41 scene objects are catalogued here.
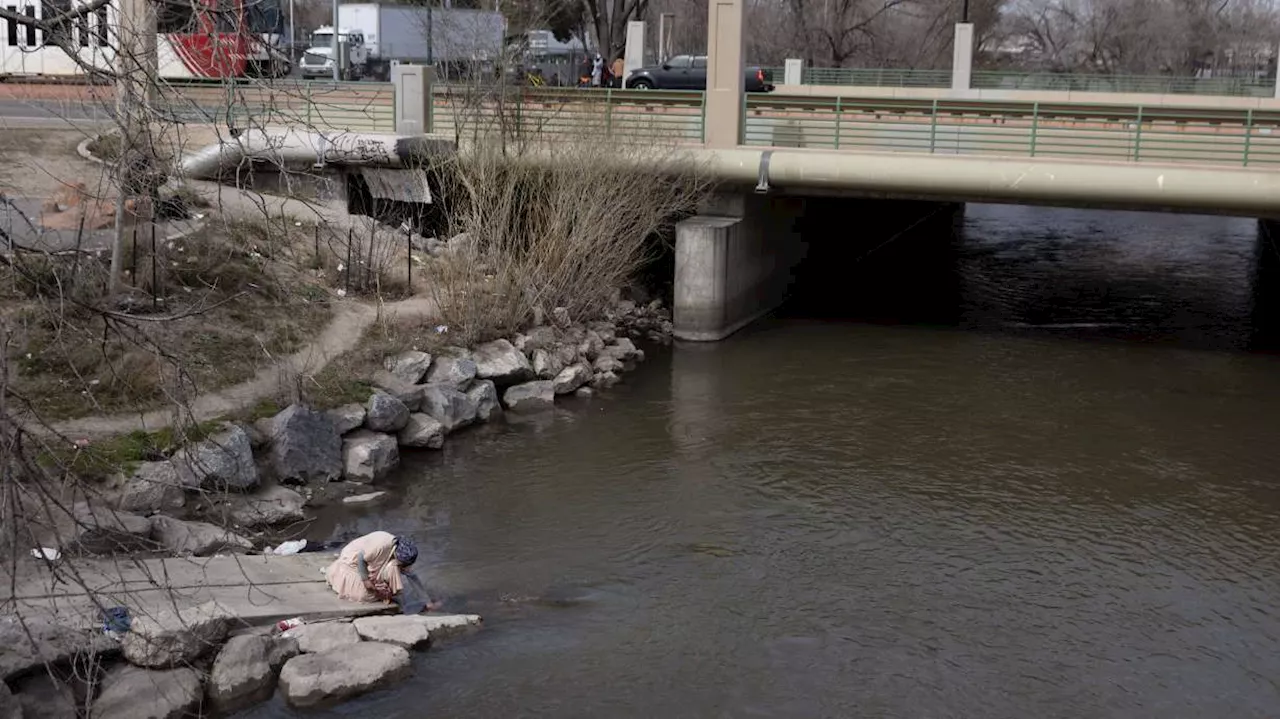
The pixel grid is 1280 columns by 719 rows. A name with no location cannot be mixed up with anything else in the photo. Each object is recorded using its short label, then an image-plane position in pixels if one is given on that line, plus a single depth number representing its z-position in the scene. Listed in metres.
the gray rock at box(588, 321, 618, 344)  21.83
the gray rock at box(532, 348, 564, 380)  19.50
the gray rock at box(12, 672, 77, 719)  9.19
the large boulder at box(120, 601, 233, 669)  9.82
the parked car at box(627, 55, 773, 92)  35.84
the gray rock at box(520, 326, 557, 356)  19.86
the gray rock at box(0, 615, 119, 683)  9.22
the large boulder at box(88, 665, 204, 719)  9.39
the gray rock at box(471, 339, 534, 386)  18.81
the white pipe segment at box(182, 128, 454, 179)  22.30
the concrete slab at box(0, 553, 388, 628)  9.99
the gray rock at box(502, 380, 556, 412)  18.75
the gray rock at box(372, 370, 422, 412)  17.06
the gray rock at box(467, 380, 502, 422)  17.94
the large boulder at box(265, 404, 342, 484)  14.85
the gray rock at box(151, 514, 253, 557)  12.36
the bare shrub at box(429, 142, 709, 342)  19.80
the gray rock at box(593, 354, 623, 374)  20.52
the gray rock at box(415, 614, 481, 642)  11.09
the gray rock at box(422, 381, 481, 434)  17.30
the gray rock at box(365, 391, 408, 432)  16.20
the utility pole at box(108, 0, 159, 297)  5.55
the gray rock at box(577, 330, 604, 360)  20.78
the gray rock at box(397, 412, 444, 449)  16.55
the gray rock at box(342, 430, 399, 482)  15.35
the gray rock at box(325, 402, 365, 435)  15.80
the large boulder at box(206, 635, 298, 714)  10.02
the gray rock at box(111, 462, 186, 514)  12.97
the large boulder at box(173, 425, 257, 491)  13.70
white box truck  46.25
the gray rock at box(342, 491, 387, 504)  14.70
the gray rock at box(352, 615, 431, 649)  10.81
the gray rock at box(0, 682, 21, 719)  8.80
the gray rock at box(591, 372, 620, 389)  20.06
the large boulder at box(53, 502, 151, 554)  11.17
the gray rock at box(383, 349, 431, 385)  17.69
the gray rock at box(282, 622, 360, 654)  10.58
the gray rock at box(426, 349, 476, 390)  18.06
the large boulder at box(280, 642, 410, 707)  10.09
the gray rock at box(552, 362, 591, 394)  19.34
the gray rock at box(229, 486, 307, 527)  13.52
